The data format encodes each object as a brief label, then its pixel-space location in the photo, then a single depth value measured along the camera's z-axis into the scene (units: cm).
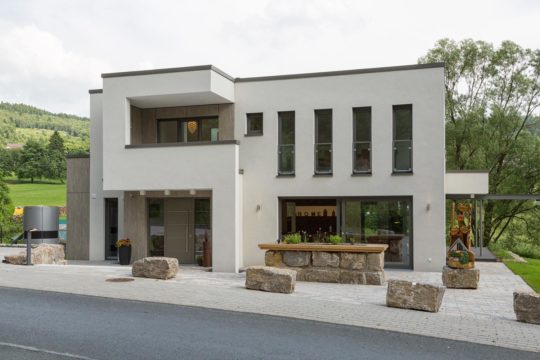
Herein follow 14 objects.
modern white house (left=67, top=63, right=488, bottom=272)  1844
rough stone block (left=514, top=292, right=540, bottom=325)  1035
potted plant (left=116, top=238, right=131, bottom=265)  1994
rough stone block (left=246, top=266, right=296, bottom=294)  1330
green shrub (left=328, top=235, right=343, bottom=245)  1587
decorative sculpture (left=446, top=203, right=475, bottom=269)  1448
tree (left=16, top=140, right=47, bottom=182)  8081
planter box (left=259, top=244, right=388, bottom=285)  1516
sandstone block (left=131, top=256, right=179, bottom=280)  1559
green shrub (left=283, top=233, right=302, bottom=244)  1625
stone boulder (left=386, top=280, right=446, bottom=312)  1124
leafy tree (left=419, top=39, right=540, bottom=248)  3300
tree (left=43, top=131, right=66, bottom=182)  8181
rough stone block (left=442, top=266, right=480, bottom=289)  1445
